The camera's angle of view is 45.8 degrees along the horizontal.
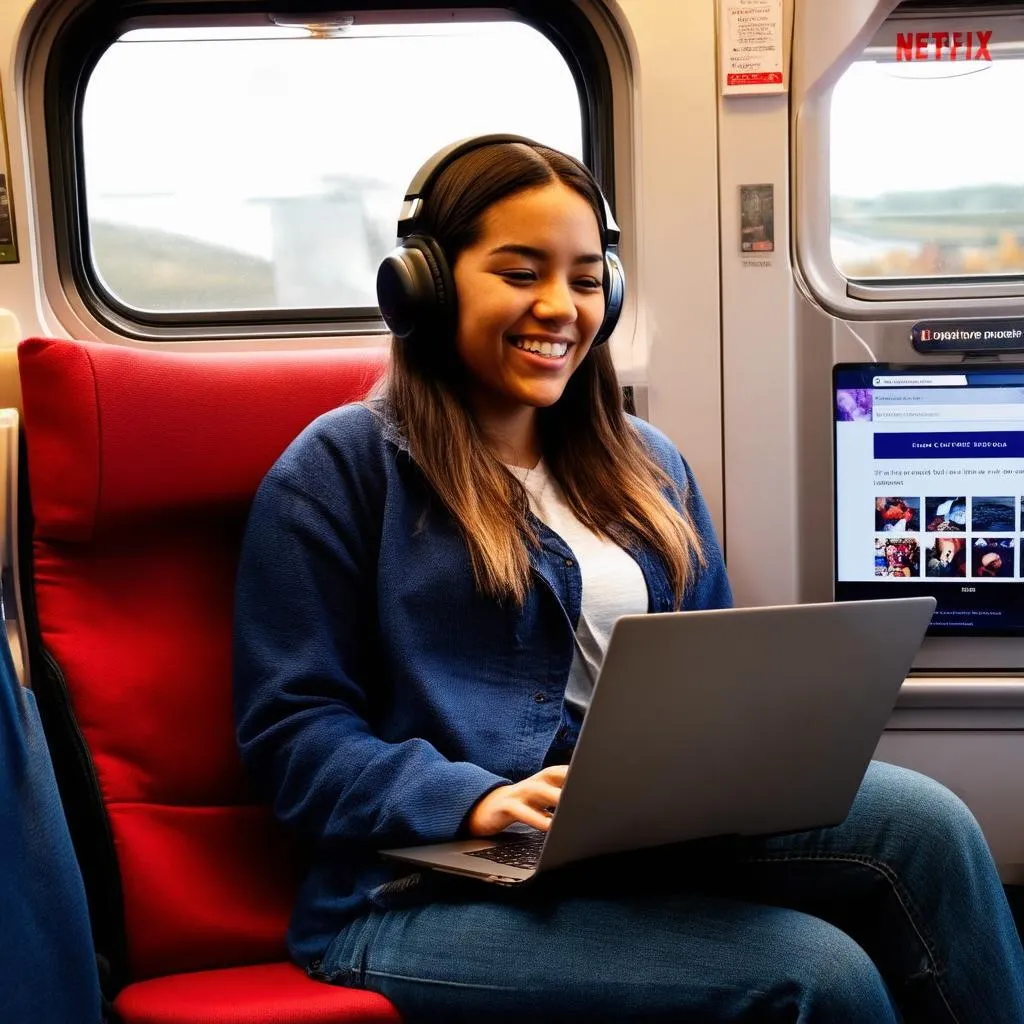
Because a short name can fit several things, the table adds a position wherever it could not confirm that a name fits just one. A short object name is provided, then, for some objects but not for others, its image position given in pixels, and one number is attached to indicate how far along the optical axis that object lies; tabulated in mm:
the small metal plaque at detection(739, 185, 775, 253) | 1947
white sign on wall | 1900
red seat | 1421
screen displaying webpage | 1988
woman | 1148
